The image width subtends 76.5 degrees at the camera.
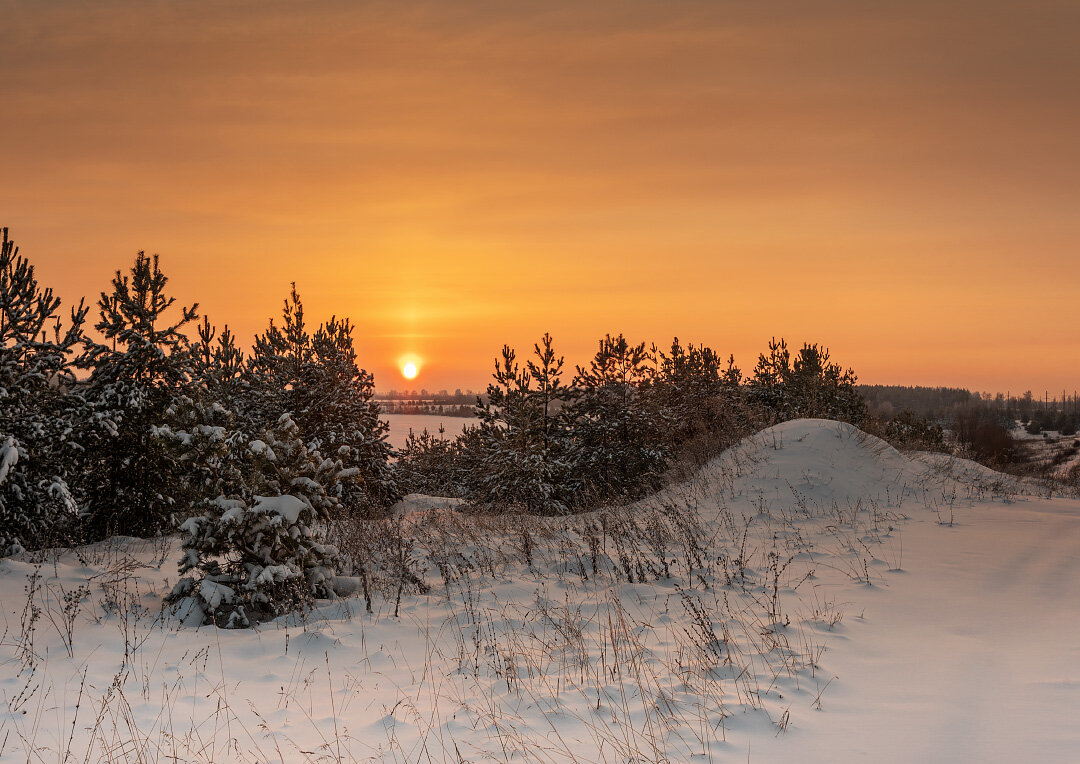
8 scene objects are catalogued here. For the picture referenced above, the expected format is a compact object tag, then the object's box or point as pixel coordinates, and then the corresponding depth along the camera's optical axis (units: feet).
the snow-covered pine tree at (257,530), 23.18
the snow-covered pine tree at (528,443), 74.54
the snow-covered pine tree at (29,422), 33.68
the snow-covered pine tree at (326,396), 66.54
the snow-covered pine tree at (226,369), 58.10
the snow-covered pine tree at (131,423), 42.22
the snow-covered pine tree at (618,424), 77.82
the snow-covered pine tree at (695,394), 84.28
